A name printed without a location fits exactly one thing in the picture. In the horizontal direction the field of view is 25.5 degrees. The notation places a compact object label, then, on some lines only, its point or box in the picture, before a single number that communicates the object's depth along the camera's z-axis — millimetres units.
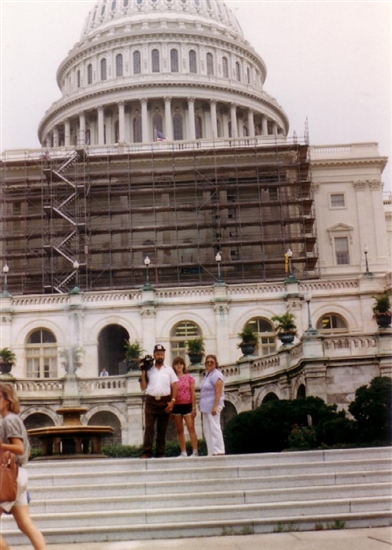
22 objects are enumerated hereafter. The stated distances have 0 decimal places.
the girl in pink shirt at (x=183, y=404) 18109
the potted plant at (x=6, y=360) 45250
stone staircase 13734
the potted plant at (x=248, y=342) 43122
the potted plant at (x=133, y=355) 44594
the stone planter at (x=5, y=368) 45312
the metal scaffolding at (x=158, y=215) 69562
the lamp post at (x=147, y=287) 51406
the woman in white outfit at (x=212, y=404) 18047
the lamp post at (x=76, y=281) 51500
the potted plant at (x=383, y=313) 37406
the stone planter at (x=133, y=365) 45209
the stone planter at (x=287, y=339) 41281
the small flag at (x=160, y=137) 83500
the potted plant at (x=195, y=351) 44125
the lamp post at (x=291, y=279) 51875
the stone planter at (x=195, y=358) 44212
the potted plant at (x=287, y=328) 41341
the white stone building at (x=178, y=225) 44688
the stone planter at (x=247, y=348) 43062
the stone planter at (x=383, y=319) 37344
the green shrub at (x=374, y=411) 27994
